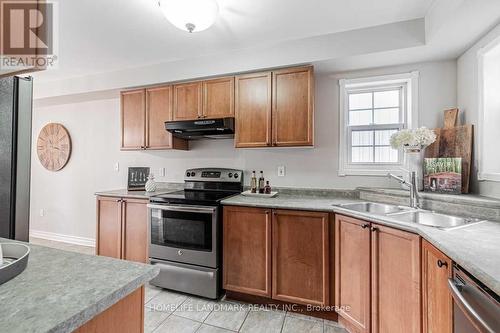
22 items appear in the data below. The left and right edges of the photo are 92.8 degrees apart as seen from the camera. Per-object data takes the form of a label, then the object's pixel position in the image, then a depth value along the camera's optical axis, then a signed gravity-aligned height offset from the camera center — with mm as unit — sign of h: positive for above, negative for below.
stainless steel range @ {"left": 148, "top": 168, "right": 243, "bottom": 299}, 2197 -716
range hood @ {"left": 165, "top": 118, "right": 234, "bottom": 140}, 2471 +419
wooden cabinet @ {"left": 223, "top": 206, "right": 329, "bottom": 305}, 1967 -750
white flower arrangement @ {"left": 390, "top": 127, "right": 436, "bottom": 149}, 1902 +245
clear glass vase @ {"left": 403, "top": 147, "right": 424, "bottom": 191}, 2164 +33
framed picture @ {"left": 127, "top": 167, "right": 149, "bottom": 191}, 3225 -141
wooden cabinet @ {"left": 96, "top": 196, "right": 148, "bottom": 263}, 2629 -705
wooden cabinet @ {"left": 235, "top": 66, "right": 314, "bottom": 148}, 2324 +602
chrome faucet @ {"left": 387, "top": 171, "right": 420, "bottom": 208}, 1893 -191
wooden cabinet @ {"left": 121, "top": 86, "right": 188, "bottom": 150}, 2840 +589
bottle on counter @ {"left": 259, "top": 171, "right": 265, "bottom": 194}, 2618 -195
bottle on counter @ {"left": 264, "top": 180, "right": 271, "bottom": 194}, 2583 -243
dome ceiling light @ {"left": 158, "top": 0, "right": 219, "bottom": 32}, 1527 +1024
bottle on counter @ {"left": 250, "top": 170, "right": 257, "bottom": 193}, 2655 -186
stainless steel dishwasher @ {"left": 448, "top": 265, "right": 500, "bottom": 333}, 798 -502
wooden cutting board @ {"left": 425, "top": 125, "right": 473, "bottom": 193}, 1927 +198
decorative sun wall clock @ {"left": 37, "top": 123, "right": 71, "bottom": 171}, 3801 +324
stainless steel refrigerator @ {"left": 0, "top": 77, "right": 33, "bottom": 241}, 1083 +41
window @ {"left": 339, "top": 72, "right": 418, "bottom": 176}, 2430 +501
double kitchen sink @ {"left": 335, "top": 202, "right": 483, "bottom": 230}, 1606 -344
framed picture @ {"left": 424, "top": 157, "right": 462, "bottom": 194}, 1929 -51
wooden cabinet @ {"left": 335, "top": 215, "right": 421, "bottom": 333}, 1403 -729
